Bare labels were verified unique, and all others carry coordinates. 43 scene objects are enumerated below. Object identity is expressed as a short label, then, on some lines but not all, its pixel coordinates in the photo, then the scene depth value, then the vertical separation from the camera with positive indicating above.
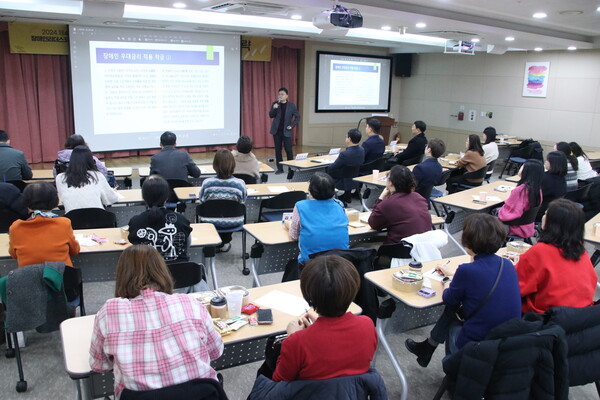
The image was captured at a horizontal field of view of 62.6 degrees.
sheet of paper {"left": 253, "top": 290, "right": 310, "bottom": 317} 2.53 -1.05
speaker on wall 12.77 +1.02
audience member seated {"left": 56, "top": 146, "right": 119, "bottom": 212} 4.23 -0.77
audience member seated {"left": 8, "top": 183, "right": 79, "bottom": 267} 3.01 -0.85
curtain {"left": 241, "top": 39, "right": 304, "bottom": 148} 10.77 +0.35
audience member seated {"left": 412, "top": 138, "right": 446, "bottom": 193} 5.53 -0.75
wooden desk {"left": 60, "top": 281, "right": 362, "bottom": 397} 2.05 -1.08
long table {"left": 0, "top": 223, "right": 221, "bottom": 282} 3.43 -1.13
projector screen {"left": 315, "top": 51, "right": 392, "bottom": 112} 11.62 +0.47
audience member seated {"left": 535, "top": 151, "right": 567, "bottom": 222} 5.00 -0.72
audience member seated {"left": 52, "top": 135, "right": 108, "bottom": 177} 5.18 -0.63
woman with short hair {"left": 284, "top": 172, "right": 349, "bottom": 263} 3.38 -0.82
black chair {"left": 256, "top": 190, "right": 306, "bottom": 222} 4.84 -0.99
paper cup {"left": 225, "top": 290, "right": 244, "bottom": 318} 2.45 -1.00
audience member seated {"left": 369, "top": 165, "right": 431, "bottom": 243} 3.72 -0.81
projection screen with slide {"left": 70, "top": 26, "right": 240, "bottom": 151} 8.46 +0.18
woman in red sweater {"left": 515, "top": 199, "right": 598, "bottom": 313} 2.60 -0.84
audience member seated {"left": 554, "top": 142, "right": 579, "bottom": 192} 5.93 -0.76
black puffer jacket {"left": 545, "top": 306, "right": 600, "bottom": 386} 2.33 -1.09
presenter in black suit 9.12 -0.39
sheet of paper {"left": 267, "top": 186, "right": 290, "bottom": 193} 5.25 -0.94
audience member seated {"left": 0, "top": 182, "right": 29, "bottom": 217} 4.04 -0.87
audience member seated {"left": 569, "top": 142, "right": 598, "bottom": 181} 6.35 -0.77
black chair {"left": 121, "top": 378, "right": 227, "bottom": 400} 1.71 -1.02
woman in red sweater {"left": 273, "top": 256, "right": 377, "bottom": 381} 1.73 -0.83
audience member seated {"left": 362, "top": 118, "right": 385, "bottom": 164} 7.02 -0.62
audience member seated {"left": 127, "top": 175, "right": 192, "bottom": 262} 3.10 -0.81
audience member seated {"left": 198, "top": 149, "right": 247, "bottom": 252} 4.46 -0.81
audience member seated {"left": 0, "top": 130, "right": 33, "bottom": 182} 5.18 -0.74
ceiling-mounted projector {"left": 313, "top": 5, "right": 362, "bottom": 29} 5.56 +0.94
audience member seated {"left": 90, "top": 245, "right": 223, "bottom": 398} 1.77 -0.85
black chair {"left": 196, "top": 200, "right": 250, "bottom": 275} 4.43 -0.99
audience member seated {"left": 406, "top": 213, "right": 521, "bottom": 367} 2.39 -0.86
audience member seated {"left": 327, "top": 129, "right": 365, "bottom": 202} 6.50 -0.78
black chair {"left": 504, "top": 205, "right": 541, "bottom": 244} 4.56 -1.02
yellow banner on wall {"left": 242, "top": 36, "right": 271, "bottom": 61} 10.23 +1.05
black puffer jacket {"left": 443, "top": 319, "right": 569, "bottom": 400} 2.10 -1.10
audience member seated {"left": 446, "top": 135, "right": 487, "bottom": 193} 6.59 -0.74
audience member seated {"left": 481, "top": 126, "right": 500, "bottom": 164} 7.45 -0.69
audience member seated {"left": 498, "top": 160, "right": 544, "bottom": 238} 4.51 -0.78
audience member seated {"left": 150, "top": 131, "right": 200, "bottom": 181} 5.43 -0.70
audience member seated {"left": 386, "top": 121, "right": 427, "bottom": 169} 7.47 -0.67
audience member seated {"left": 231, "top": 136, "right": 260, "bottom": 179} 5.74 -0.73
